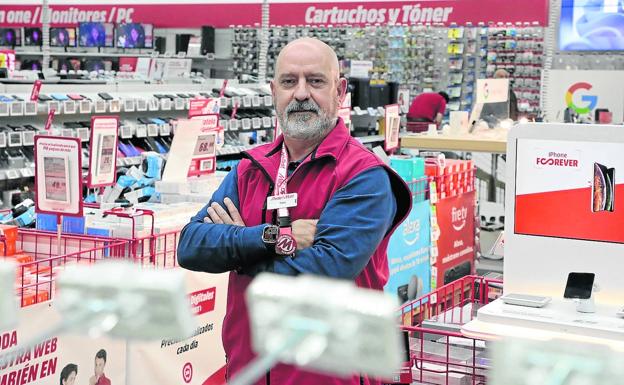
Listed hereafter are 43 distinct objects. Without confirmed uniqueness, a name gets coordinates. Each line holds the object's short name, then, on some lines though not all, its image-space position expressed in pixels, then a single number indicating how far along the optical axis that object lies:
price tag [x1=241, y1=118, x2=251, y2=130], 8.84
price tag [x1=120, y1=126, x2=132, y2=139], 7.68
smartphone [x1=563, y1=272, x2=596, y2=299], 2.49
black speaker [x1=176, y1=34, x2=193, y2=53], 16.01
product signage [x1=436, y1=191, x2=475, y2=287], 5.68
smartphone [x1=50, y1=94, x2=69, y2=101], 7.23
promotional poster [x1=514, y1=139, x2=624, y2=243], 2.58
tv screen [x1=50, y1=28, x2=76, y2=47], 16.86
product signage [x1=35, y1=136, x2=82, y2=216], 3.41
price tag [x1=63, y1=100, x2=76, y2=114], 7.14
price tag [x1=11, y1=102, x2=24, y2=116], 6.65
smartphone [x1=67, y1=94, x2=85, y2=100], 7.34
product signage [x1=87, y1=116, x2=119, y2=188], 4.53
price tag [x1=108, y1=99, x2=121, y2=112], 7.55
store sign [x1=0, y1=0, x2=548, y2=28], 12.32
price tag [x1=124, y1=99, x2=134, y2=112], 7.77
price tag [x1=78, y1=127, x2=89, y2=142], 7.12
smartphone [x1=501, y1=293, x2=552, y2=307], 2.50
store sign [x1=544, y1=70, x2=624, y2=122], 9.14
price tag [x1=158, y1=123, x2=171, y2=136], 8.09
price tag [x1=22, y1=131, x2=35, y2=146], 6.65
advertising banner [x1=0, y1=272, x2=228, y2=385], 2.91
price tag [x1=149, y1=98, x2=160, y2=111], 8.05
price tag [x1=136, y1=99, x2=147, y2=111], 7.88
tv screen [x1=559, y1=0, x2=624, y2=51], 11.34
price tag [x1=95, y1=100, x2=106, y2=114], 7.44
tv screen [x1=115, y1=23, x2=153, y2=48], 16.08
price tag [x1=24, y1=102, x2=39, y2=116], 6.75
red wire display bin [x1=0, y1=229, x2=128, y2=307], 2.97
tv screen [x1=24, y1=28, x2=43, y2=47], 17.59
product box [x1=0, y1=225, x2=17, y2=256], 3.29
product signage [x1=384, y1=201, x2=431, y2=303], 5.08
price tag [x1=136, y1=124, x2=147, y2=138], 7.82
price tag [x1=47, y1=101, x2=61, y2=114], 6.98
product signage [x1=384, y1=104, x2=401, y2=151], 6.73
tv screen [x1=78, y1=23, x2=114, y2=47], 16.47
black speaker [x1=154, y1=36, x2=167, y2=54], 16.41
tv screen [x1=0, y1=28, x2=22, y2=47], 17.62
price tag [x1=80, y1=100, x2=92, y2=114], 7.29
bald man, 2.28
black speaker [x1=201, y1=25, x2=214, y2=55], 15.77
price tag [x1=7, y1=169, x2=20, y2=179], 6.62
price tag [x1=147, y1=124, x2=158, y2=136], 7.94
